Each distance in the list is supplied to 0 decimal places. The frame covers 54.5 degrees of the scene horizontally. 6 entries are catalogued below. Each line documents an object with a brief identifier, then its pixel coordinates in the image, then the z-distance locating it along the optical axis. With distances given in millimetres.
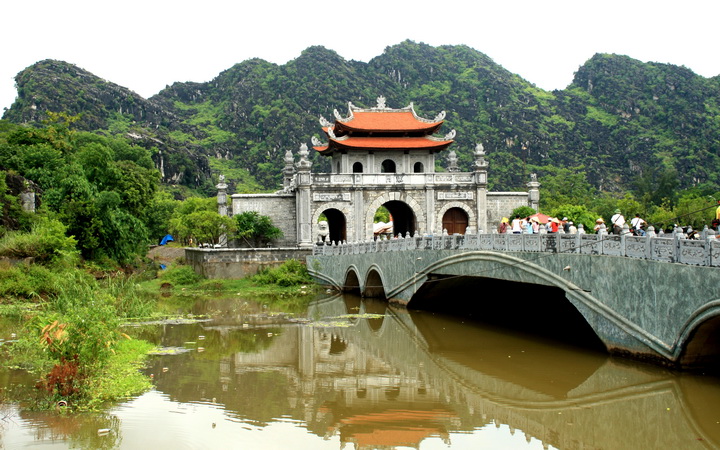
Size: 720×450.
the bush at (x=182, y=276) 32562
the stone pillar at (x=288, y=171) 42156
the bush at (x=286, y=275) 31688
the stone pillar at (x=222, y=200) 37688
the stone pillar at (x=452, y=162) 41059
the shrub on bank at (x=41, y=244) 24609
